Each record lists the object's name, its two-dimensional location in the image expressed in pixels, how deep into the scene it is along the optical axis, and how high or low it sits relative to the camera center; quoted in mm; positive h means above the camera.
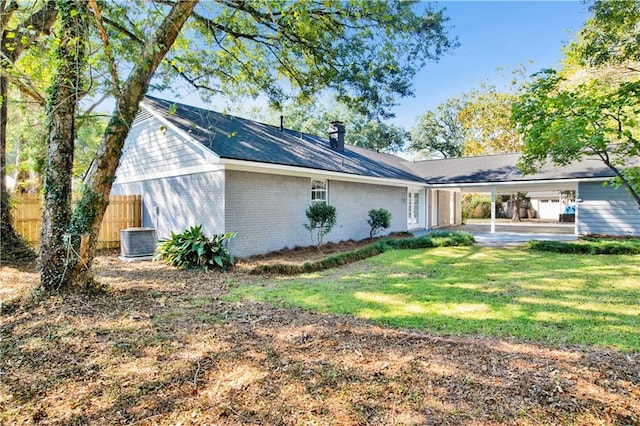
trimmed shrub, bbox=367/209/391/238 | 13930 -279
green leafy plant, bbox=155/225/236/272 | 8367 -959
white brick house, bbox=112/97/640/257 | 9984 +1144
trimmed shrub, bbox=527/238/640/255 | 10375 -1082
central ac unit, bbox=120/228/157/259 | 9859 -869
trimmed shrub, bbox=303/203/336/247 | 11219 -155
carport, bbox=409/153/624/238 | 13930 +1409
